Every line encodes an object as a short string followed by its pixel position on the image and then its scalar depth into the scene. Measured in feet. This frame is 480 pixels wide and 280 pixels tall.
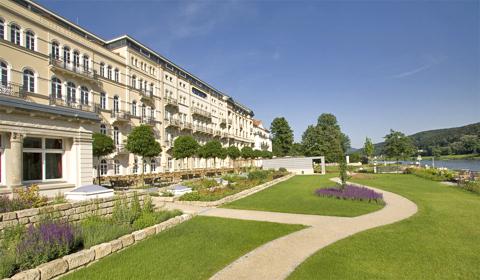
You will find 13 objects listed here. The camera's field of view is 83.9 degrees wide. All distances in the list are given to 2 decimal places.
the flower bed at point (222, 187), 46.15
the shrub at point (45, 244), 16.28
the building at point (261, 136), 251.41
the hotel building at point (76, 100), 38.45
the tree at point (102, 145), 62.85
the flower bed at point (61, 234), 16.25
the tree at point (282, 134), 238.27
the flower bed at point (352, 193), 44.50
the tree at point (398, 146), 153.69
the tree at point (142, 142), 66.54
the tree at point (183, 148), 87.10
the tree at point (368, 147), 174.97
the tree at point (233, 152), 125.08
